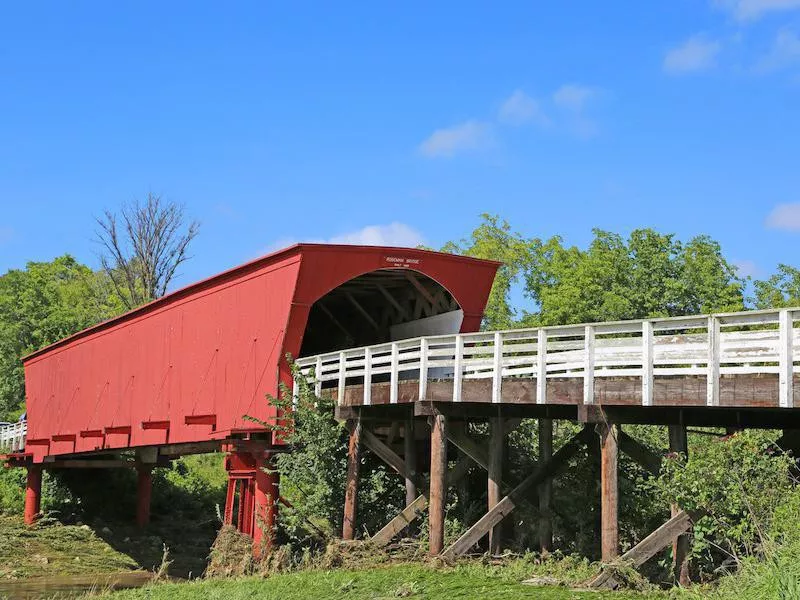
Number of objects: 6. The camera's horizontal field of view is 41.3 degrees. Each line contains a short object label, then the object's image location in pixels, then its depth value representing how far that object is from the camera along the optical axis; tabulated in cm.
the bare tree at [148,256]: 5991
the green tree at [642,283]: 4650
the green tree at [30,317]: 5919
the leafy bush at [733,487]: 1318
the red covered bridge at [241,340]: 2311
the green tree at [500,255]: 5428
